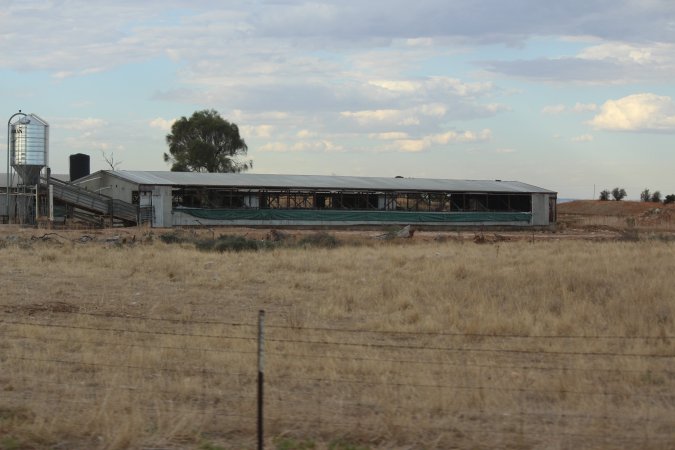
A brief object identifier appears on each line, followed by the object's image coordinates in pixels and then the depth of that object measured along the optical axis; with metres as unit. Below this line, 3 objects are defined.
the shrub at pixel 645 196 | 124.88
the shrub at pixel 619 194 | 127.00
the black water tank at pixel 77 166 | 78.44
